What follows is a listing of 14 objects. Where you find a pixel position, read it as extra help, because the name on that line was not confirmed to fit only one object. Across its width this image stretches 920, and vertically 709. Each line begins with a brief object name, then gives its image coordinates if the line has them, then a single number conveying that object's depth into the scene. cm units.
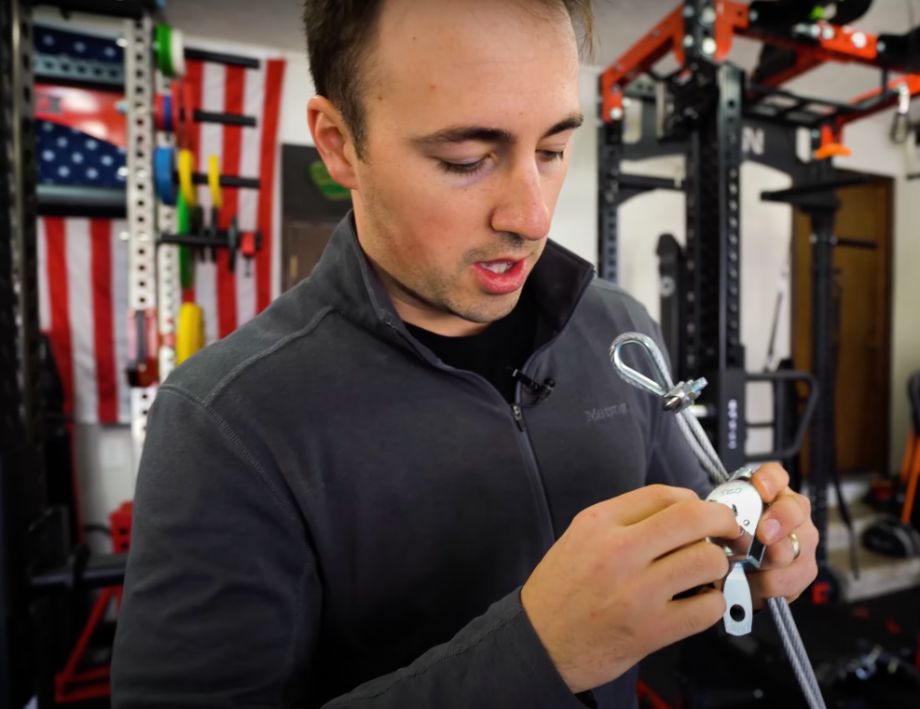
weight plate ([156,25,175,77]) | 182
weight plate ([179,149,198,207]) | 179
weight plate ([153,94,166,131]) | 182
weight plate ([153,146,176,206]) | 179
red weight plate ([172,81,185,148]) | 183
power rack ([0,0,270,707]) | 108
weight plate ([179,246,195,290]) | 210
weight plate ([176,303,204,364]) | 191
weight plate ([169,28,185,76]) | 183
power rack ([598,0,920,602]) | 177
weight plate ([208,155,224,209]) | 184
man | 46
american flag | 225
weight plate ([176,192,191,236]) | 189
